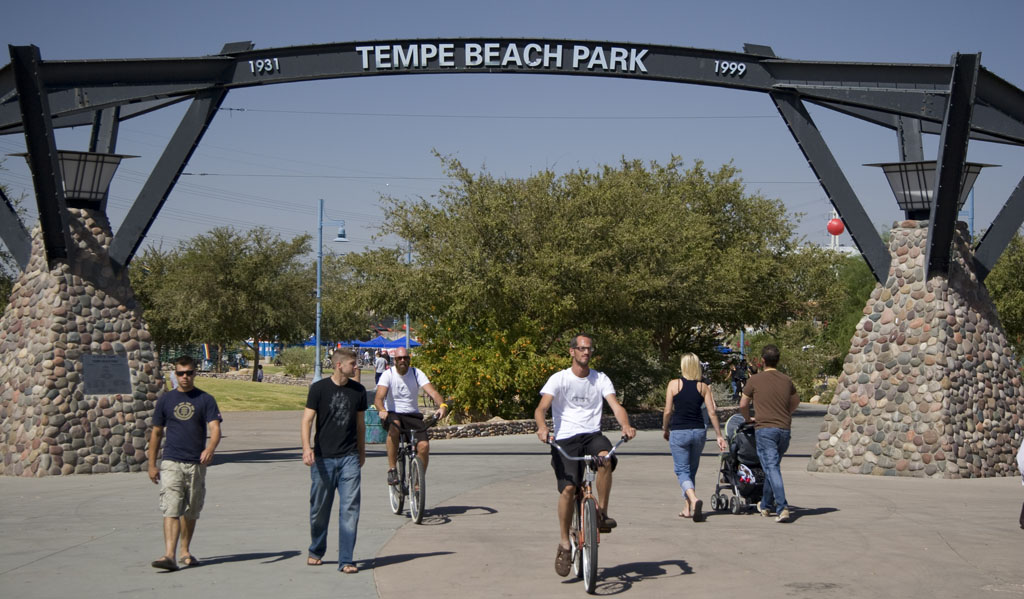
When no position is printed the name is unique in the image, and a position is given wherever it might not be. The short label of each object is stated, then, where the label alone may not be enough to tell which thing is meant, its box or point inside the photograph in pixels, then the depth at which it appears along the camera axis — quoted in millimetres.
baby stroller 11469
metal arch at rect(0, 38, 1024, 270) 15664
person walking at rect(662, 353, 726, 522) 10984
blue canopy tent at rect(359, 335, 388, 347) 68512
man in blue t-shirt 8352
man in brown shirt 11078
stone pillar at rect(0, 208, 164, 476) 14984
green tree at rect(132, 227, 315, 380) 47312
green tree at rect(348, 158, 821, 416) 24969
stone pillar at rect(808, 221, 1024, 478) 15117
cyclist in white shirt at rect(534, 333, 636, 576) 8109
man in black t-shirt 8391
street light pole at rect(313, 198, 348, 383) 46031
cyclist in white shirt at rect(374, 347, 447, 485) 11500
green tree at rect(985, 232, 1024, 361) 42750
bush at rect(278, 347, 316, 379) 53688
